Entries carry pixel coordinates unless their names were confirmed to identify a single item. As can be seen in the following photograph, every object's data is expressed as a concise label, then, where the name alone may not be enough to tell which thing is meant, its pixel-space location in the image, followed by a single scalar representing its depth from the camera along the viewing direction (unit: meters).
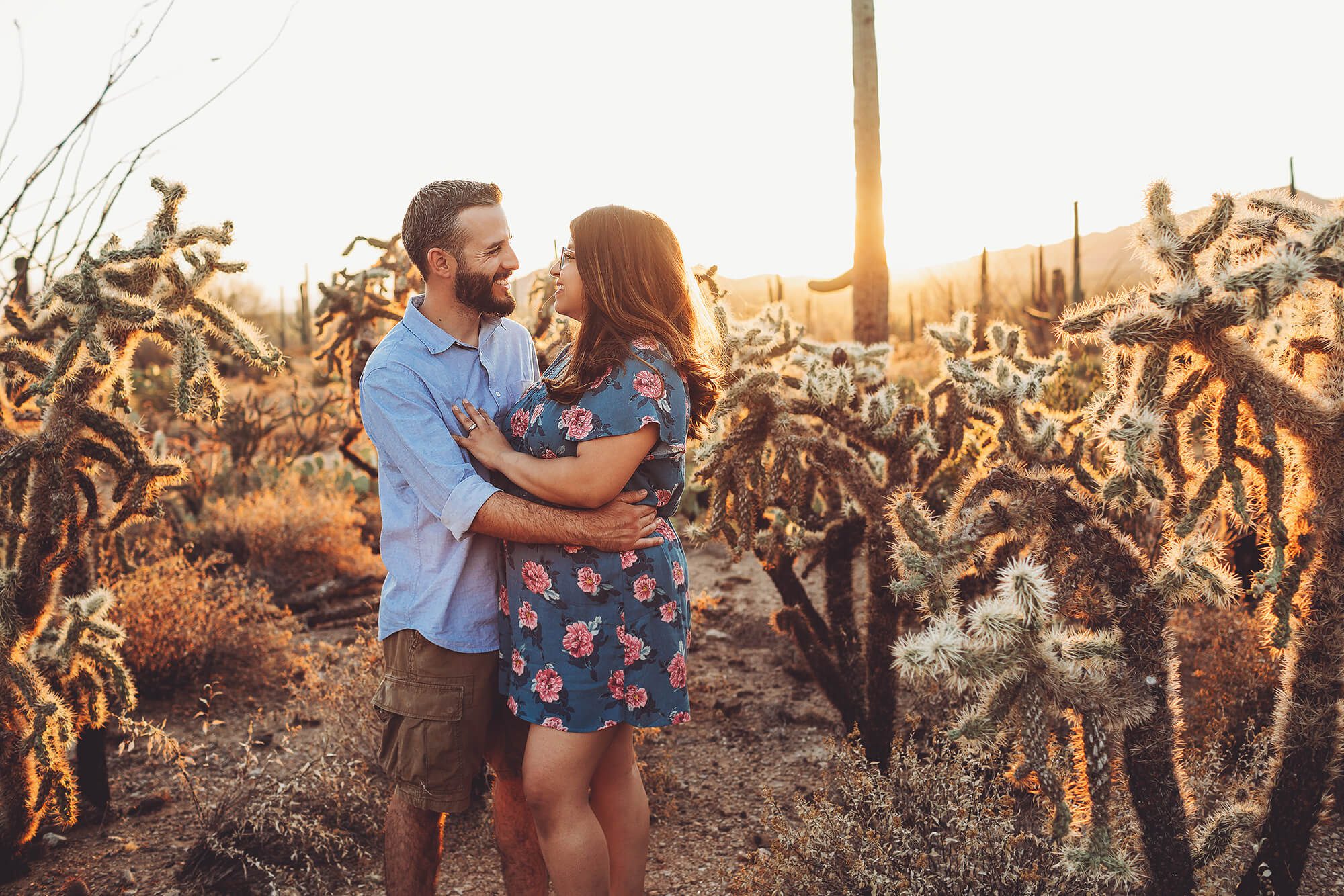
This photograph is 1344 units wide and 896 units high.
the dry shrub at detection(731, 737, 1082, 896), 2.53
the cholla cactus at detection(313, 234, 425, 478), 4.85
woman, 2.30
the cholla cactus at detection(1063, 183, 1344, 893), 2.27
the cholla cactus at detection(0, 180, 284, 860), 2.90
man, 2.36
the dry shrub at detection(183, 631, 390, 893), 3.24
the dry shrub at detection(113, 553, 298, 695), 5.16
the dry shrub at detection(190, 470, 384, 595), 7.46
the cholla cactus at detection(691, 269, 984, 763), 3.63
